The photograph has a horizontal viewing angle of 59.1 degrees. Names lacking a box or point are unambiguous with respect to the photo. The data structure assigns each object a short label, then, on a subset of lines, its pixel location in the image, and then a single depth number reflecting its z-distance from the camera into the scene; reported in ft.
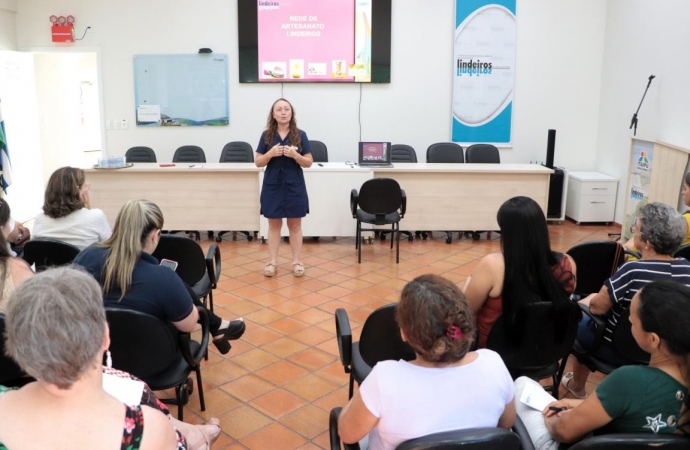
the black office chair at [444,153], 23.50
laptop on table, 21.38
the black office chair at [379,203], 18.33
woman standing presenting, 16.39
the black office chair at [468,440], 4.90
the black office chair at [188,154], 23.53
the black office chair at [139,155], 23.06
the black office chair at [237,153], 23.35
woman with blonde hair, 7.98
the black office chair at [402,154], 23.35
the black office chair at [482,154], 23.75
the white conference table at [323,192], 20.84
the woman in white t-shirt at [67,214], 11.16
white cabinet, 24.39
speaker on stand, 24.85
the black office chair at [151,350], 7.61
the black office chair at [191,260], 11.44
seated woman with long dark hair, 8.09
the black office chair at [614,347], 8.66
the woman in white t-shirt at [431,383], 5.21
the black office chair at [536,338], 8.17
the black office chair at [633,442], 5.08
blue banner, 25.91
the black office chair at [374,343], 7.96
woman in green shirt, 5.44
